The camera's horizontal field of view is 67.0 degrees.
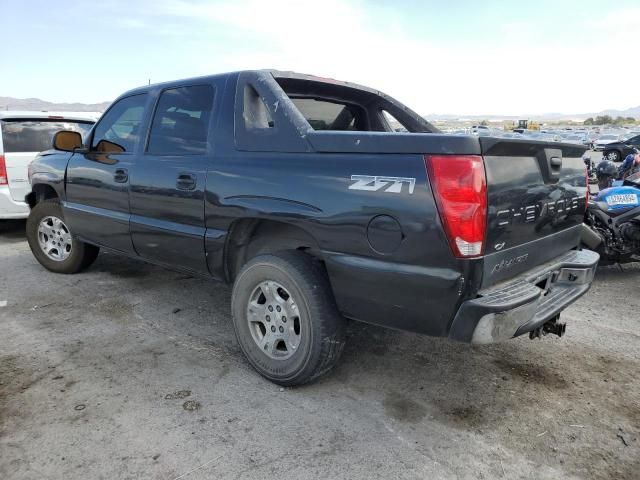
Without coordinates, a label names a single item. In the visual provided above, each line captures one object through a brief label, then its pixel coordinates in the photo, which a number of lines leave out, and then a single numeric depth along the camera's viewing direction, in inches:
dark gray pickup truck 89.4
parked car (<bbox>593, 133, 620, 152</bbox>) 1195.7
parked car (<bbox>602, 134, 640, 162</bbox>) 982.1
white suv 247.9
